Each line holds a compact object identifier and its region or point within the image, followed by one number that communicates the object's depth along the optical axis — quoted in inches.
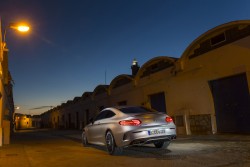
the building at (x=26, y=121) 2035.3
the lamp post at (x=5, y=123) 319.8
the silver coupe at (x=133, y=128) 205.4
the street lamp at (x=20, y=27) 317.4
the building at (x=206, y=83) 332.4
